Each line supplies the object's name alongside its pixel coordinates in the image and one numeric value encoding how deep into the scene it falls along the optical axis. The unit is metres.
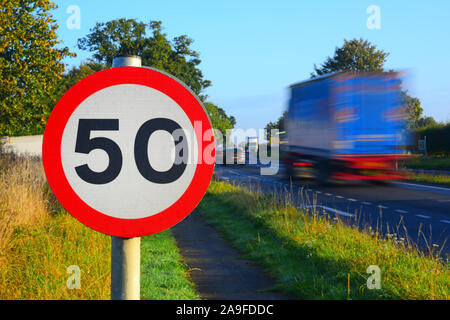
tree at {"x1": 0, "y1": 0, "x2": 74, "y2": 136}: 19.08
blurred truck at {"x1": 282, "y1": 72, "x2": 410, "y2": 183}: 21.03
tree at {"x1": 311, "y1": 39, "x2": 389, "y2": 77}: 58.91
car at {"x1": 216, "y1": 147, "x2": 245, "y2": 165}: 47.57
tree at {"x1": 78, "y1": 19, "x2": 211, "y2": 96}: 49.78
